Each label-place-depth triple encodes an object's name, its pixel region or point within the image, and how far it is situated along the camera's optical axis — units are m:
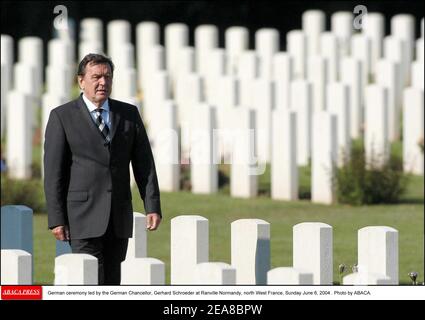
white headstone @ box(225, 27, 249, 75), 19.92
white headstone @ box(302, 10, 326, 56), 20.33
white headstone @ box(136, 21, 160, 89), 20.34
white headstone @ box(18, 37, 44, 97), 19.27
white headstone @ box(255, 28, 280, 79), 19.53
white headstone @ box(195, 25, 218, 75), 19.86
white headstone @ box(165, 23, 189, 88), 19.92
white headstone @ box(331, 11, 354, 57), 19.98
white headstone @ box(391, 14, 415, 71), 19.39
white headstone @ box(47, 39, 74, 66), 19.30
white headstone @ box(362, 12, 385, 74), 19.52
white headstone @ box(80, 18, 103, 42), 21.00
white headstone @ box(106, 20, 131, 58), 20.48
